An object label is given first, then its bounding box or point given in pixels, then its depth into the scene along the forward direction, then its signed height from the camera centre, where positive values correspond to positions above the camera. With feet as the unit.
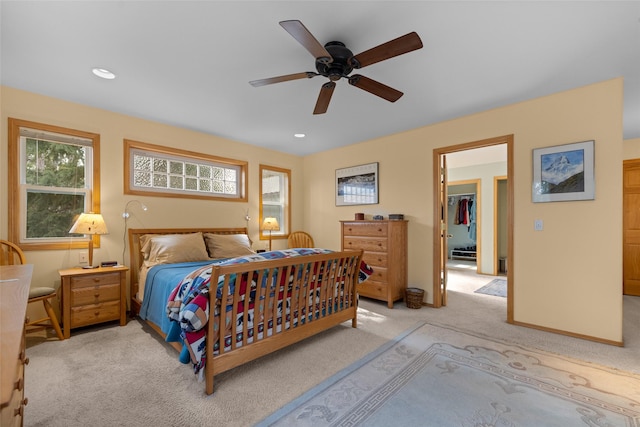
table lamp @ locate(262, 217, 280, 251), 15.64 -0.58
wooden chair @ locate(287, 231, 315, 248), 17.47 -1.65
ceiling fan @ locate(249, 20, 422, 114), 5.43 +3.40
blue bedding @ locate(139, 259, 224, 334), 8.30 -2.34
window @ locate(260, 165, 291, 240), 16.78 +1.09
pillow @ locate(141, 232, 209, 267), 10.77 -1.41
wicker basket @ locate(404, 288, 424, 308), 12.39 -3.74
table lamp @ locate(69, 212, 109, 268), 9.71 -0.42
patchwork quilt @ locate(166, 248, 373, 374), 6.04 -2.28
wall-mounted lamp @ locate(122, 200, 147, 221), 11.61 +0.12
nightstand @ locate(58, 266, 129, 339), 9.17 -2.81
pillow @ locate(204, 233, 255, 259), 12.51 -1.46
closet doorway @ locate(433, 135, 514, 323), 10.65 -0.01
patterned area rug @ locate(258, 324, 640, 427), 5.53 -4.04
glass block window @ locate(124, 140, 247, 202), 12.24 +1.96
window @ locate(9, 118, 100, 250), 9.48 +1.17
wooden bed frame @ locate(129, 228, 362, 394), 6.39 -2.63
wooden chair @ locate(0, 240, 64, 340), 8.64 -2.32
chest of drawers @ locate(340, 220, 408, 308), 12.75 -1.97
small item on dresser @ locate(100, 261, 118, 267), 10.41 -1.85
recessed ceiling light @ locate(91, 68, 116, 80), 8.22 +4.19
